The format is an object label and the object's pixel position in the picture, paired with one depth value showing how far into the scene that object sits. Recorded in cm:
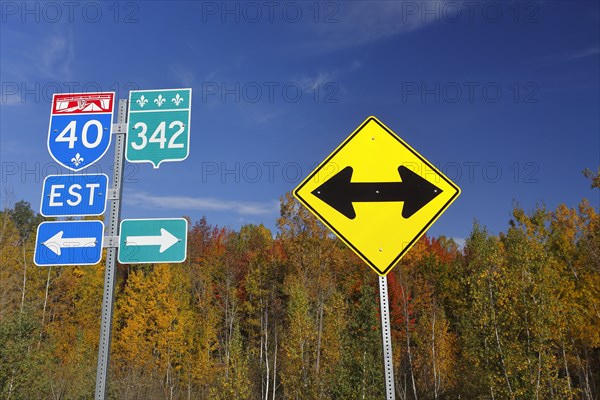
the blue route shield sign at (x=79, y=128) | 519
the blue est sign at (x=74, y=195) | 501
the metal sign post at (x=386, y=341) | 357
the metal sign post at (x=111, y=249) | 469
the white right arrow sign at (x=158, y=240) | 498
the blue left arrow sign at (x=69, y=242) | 491
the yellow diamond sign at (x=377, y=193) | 395
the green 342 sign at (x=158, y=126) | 519
